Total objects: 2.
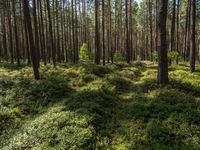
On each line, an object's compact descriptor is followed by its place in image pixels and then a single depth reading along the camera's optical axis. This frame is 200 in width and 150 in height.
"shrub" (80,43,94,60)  21.14
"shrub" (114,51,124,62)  21.98
